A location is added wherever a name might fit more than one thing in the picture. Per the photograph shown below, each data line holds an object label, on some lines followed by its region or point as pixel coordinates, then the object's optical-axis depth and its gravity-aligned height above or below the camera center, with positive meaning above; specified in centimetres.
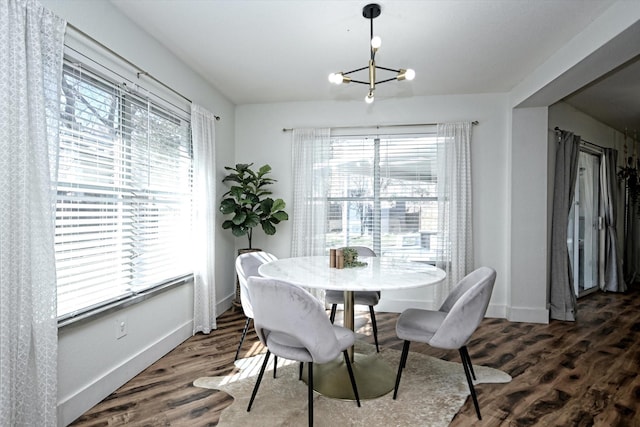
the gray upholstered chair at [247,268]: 251 -45
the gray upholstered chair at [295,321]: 175 -59
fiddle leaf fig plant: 371 +4
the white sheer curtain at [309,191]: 415 +24
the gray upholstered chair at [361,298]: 292 -77
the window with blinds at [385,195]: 410 +19
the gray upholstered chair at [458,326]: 198 -72
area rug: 197 -122
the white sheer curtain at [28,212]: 151 -1
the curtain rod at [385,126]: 397 +103
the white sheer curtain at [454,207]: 389 +4
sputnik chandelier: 211 +90
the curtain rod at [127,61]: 198 +105
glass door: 478 -26
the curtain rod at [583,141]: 408 +95
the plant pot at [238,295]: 389 -99
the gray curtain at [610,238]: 509 -42
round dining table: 196 -42
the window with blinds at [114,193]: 198 +12
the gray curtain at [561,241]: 387 -36
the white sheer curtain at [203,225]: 326 -14
